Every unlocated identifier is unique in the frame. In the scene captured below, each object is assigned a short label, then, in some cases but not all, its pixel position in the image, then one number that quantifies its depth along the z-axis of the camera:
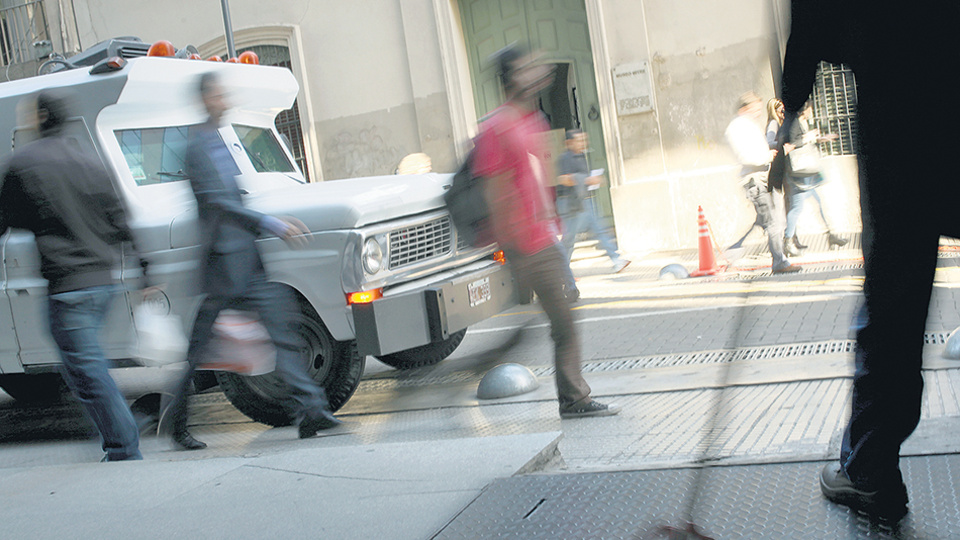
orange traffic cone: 10.28
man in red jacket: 4.80
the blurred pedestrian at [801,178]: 9.61
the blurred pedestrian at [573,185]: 9.45
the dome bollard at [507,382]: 5.78
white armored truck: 5.41
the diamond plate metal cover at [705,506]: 2.70
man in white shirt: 9.53
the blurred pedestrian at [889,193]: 2.41
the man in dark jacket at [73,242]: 4.63
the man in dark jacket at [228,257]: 4.97
